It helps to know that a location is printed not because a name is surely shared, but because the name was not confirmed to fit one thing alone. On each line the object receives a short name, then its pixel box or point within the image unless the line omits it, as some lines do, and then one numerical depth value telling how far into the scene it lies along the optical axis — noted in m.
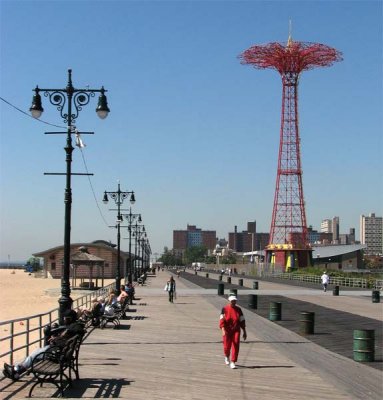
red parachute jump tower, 82.88
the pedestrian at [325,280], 49.47
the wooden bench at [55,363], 9.66
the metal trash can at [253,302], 30.30
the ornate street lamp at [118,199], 37.06
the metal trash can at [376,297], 36.84
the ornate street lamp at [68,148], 15.38
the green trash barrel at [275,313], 24.45
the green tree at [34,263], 141.40
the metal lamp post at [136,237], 60.64
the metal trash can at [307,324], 19.84
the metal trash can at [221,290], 43.78
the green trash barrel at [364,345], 14.20
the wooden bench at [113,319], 19.61
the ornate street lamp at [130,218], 52.24
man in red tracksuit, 12.73
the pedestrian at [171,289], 33.91
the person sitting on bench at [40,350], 10.43
